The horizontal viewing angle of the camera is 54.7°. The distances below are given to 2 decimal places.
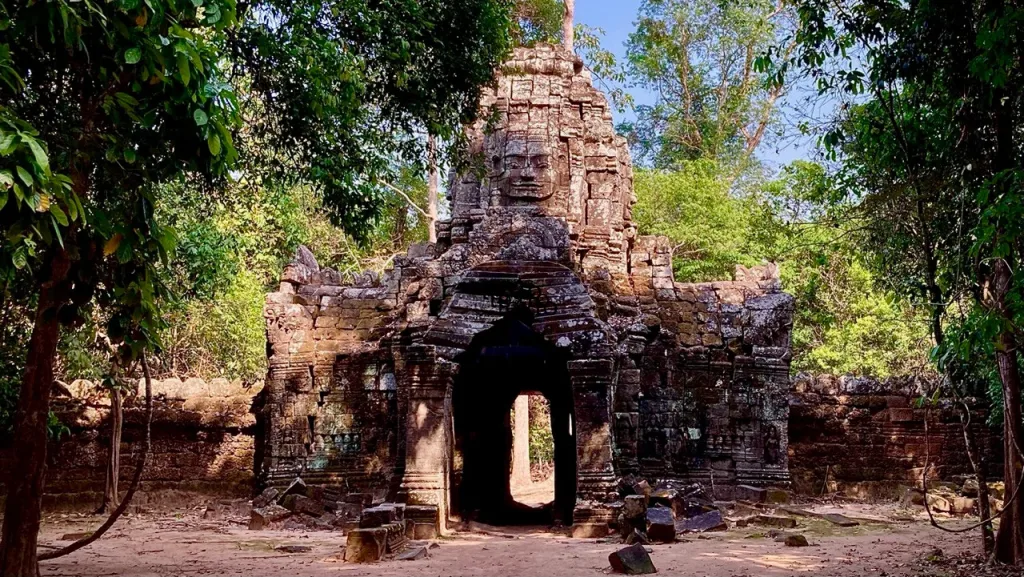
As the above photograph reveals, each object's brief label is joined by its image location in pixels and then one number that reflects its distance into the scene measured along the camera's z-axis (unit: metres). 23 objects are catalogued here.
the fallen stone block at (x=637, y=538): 9.66
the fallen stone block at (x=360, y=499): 12.12
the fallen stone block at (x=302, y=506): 12.05
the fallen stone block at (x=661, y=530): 9.77
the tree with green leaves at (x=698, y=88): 28.23
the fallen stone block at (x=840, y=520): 11.36
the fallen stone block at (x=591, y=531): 10.27
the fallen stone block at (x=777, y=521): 11.05
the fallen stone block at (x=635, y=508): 10.01
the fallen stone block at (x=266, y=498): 12.11
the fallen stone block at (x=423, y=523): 10.23
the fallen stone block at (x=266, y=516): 11.44
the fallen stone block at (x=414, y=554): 8.80
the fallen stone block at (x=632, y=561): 7.91
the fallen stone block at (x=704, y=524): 10.74
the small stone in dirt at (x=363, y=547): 8.62
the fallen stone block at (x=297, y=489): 12.23
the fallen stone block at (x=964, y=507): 12.28
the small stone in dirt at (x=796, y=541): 9.48
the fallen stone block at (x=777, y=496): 12.42
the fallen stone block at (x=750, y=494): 12.34
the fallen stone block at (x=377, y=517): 9.42
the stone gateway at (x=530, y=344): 10.90
